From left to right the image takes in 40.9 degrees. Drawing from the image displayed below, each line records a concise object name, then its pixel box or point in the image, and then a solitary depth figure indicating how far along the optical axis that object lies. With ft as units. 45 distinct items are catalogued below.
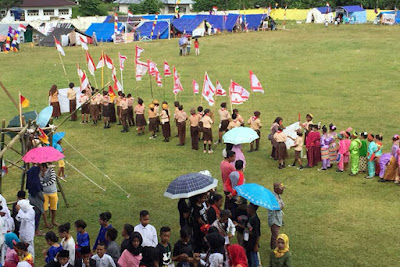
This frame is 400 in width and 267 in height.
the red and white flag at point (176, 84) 65.62
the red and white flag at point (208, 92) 59.00
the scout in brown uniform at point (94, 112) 68.46
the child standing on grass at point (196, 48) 119.75
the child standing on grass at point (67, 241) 28.50
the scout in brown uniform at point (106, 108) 66.07
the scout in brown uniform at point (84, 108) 69.82
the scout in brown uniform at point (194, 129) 56.49
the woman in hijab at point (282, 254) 26.96
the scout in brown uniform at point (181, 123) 58.54
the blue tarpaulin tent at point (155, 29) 153.87
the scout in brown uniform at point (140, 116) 62.44
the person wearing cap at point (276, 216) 32.19
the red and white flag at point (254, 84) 57.88
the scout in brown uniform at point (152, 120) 61.31
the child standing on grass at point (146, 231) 28.68
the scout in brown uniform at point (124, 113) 64.80
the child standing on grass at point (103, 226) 29.73
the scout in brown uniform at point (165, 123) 59.41
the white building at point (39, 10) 223.30
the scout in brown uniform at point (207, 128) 55.31
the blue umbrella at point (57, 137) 47.75
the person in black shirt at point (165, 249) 26.96
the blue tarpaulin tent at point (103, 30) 153.38
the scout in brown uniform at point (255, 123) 55.35
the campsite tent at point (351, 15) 160.25
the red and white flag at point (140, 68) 71.05
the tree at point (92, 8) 212.23
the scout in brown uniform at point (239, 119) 54.97
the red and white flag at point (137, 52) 72.54
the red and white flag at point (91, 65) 70.38
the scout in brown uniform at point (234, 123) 54.29
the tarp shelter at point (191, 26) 150.82
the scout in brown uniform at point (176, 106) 59.47
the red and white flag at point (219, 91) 60.64
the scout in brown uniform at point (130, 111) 65.05
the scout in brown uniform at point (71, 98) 72.95
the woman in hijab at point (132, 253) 25.94
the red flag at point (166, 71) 72.22
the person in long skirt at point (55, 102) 71.24
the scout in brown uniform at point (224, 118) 58.59
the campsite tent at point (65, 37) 147.02
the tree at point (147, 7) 218.59
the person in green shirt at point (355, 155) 47.47
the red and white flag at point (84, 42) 87.57
